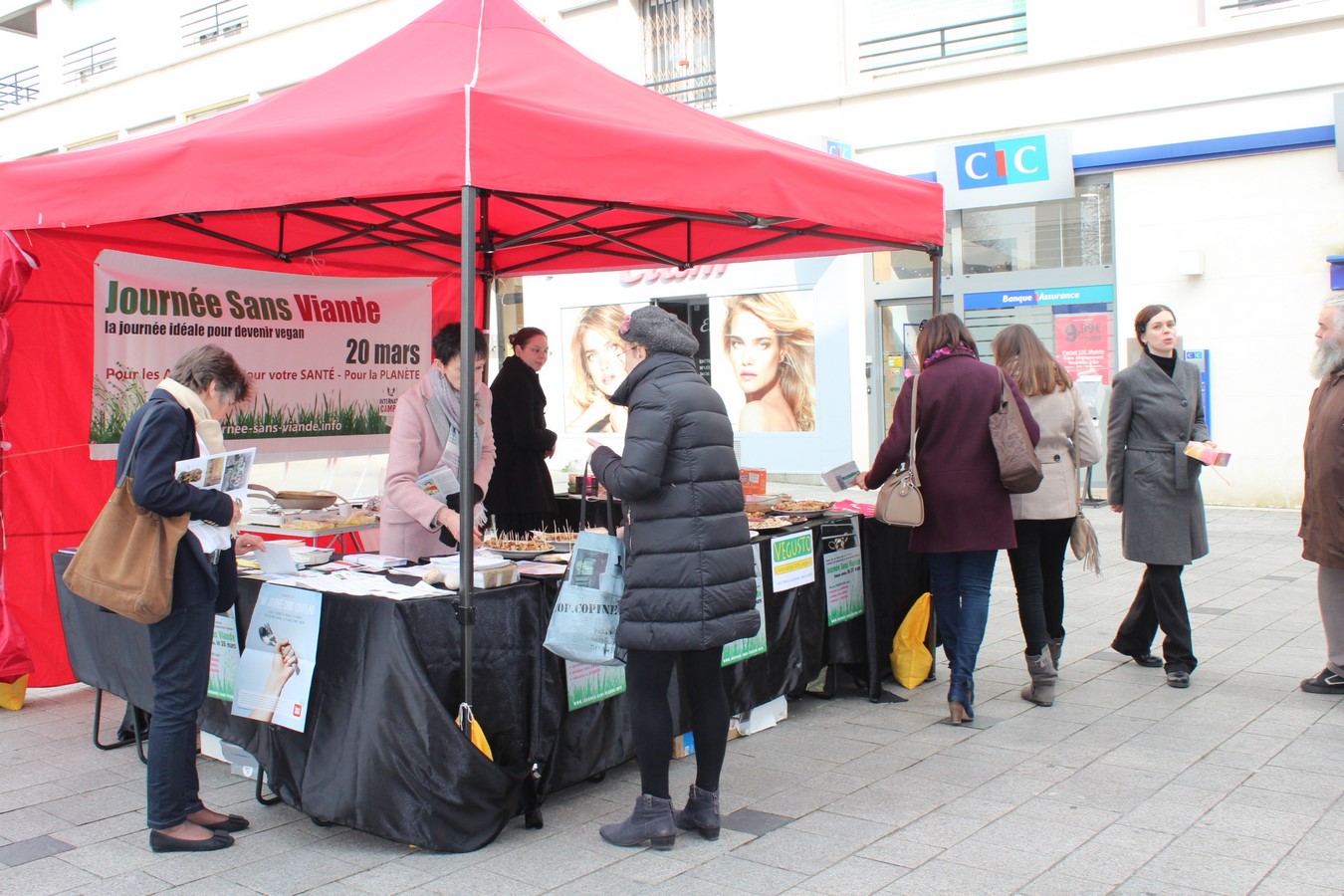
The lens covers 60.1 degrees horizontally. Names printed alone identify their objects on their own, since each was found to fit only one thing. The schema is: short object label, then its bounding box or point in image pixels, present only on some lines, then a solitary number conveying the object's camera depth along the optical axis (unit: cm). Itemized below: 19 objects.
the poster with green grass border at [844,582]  538
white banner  584
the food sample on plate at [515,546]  475
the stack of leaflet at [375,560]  454
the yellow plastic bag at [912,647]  567
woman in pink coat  493
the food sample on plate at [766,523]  520
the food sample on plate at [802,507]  583
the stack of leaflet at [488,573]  393
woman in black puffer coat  359
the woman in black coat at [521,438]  634
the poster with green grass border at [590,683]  409
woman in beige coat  531
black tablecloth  366
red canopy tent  379
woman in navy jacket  366
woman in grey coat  547
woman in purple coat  487
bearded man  517
